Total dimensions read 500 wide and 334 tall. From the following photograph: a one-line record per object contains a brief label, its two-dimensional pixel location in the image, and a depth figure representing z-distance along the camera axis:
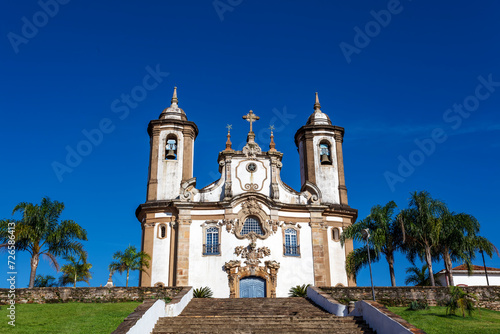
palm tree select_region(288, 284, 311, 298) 25.91
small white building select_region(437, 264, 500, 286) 38.00
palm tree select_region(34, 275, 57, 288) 35.62
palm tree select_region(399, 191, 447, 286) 25.42
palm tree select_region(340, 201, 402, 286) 27.19
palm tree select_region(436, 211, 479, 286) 25.08
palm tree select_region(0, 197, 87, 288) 24.75
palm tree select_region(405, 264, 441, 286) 34.02
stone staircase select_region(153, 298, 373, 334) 14.63
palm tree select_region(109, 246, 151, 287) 28.08
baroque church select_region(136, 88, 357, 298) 28.23
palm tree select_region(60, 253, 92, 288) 33.19
